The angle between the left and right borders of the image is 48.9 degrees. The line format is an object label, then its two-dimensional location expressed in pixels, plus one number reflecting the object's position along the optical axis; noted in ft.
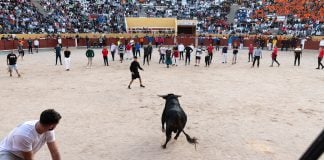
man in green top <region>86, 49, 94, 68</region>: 61.51
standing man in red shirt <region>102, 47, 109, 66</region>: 63.72
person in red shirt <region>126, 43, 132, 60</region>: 74.55
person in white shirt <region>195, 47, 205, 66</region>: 64.61
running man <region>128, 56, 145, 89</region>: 43.60
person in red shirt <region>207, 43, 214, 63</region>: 64.80
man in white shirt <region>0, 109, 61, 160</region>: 10.52
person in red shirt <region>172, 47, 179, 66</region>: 64.51
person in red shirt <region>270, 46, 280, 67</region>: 65.00
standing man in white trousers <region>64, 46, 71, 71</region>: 56.23
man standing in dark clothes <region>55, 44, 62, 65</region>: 64.09
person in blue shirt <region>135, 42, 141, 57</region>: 76.41
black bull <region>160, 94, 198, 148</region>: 22.67
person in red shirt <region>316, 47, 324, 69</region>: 61.36
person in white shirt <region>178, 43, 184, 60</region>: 73.10
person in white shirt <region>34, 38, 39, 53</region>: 91.46
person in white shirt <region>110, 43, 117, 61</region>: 72.30
